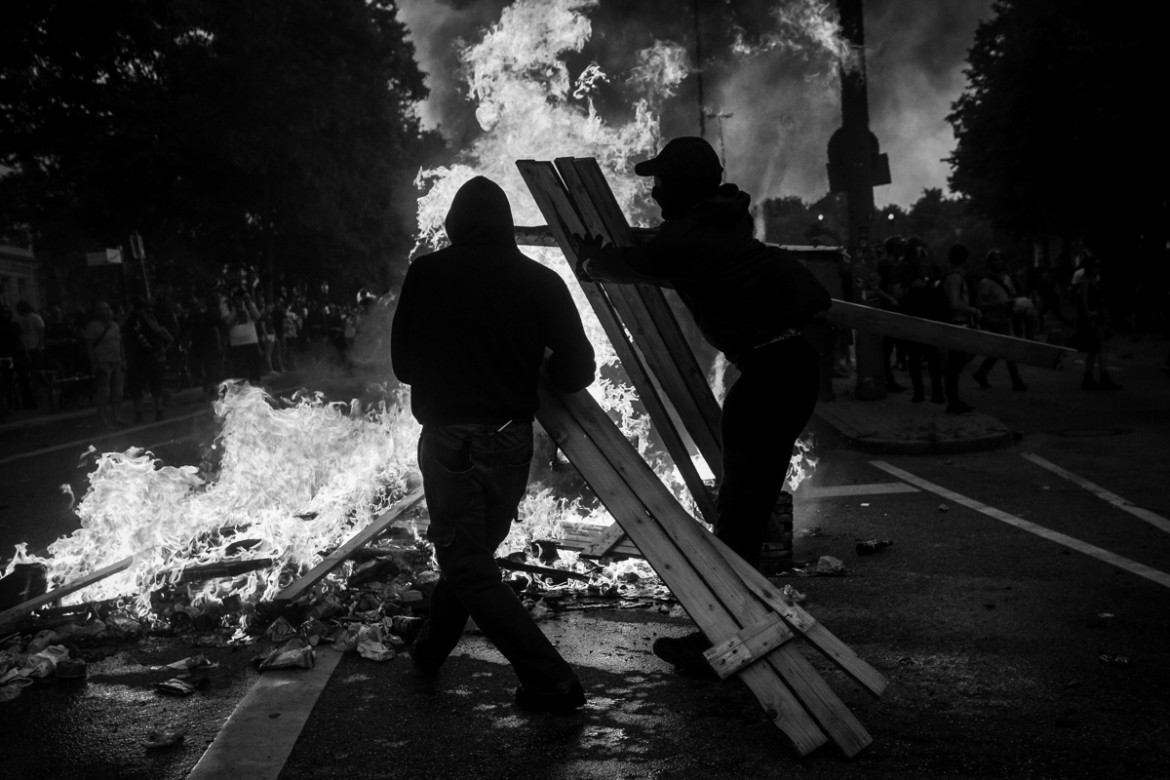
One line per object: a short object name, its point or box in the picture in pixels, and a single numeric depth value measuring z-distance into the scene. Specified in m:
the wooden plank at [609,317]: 4.58
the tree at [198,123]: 22.91
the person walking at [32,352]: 19.92
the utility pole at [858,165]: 13.55
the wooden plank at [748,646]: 3.65
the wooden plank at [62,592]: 5.32
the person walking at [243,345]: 20.86
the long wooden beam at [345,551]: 5.28
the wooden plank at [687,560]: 3.58
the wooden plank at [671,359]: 4.95
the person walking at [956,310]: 12.11
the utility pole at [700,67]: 21.33
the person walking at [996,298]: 13.79
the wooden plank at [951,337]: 4.32
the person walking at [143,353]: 16.72
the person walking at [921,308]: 12.86
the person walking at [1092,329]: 13.67
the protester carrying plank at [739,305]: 4.16
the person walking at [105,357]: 15.88
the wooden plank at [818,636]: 3.61
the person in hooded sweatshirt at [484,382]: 3.95
